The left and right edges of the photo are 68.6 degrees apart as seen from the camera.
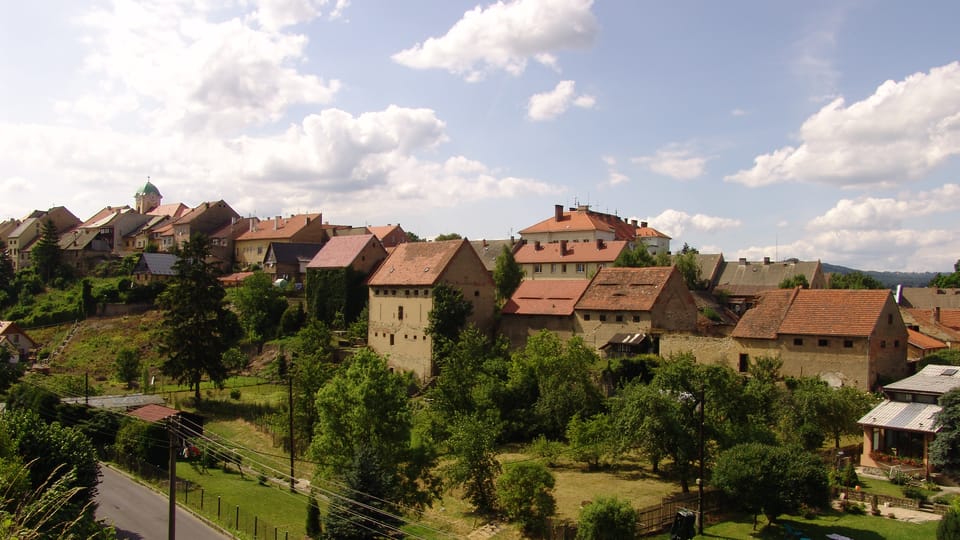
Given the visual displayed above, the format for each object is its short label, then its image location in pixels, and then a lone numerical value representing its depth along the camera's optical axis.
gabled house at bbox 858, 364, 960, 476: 32.09
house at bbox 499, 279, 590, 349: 52.28
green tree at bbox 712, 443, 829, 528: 26.53
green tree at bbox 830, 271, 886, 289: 74.69
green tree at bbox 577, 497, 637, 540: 24.27
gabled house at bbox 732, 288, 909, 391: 39.38
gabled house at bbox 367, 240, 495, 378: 54.56
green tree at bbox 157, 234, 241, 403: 50.81
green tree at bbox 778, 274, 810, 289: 68.44
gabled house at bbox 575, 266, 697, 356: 47.72
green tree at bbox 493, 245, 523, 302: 64.88
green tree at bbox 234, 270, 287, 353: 67.31
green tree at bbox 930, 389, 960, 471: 29.95
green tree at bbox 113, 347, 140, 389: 57.16
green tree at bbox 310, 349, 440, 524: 30.14
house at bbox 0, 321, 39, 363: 65.62
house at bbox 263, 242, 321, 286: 81.12
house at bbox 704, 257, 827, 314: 73.00
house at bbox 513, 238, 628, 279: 75.25
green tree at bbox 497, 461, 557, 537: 28.08
